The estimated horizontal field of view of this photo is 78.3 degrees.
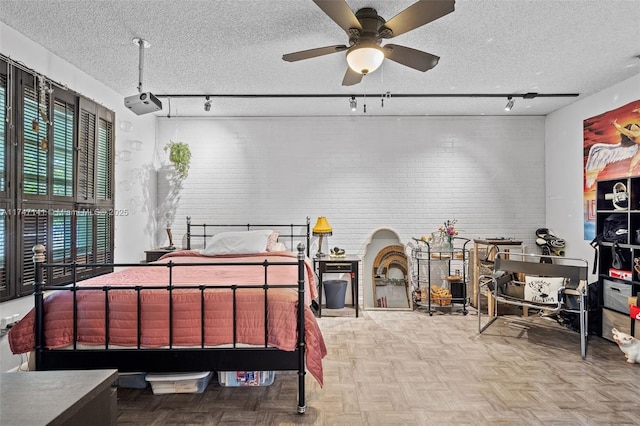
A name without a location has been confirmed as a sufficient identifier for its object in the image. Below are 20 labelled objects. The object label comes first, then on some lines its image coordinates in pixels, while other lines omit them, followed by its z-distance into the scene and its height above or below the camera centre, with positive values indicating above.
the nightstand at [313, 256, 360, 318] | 4.92 -0.64
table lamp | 5.12 -0.17
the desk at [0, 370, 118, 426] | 0.76 -0.38
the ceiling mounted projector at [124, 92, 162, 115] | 3.53 +1.03
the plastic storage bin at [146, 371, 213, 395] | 2.70 -1.15
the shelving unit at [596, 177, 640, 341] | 3.68 -0.40
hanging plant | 5.13 +0.79
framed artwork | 3.96 +0.72
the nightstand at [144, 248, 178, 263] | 4.97 -0.48
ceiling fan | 2.23 +1.17
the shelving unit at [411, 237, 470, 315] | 5.07 -0.80
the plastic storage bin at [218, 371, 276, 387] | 2.84 -1.18
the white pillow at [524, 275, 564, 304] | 3.79 -0.72
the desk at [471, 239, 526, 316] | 4.99 -0.40
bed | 2.45 -0.72
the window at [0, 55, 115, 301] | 2.94 +0.33
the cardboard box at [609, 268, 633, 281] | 3.70 -0.56
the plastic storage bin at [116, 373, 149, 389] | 2.84 -1.19
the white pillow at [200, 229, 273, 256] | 4.57 -0.32
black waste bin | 5.11 -1.00
